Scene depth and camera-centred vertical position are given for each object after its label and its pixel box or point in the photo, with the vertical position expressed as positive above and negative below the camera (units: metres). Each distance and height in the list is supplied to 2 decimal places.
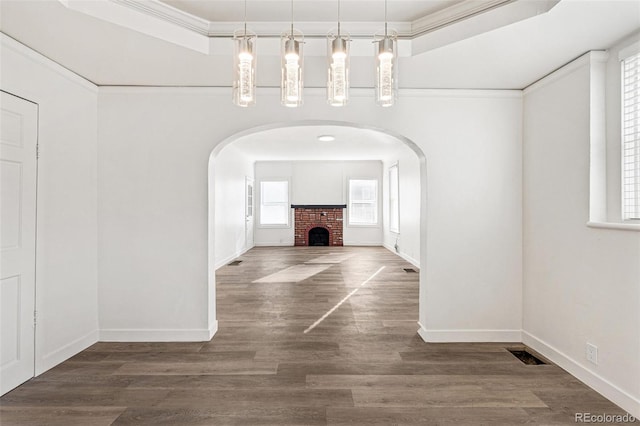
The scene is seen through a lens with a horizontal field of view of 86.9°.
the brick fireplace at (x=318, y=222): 10.28 -0.28
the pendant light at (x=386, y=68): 1.73 +0.75
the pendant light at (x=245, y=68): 1.71 +0.74
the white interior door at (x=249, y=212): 9.21 +0.01
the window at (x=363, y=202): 10.22 +0.34
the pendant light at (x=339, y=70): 1.71 +0.73
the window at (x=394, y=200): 8.31 +0.33
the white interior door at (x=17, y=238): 2.28 -0.19
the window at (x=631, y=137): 2.21 +0.52
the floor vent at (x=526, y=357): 2.79 -1.22
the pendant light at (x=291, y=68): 1.70 +0.74
